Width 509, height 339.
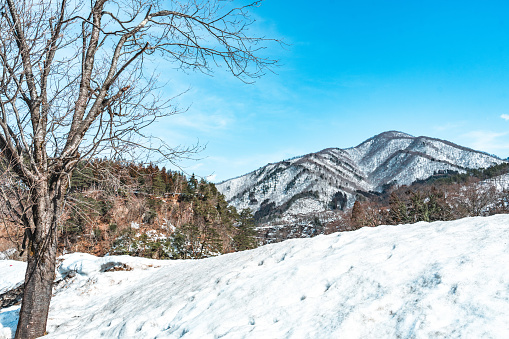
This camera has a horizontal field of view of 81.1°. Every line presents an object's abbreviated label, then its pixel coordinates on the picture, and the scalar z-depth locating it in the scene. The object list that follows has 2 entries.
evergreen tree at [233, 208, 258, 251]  31.63
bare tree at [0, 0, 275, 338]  4.19
